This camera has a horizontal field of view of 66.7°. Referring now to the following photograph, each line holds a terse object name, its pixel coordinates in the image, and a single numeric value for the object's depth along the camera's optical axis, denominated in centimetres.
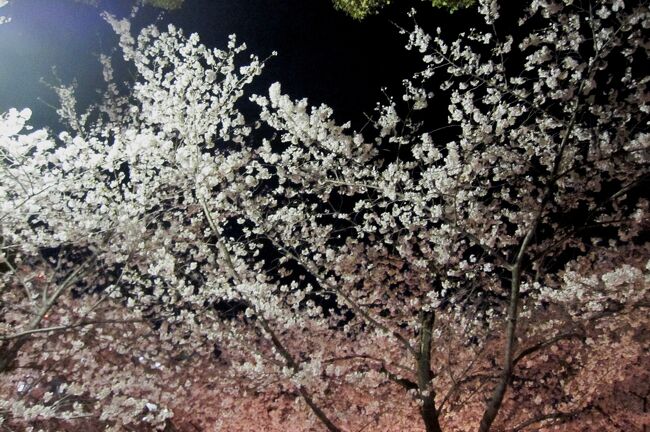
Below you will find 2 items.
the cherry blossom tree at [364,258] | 690
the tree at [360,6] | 709
